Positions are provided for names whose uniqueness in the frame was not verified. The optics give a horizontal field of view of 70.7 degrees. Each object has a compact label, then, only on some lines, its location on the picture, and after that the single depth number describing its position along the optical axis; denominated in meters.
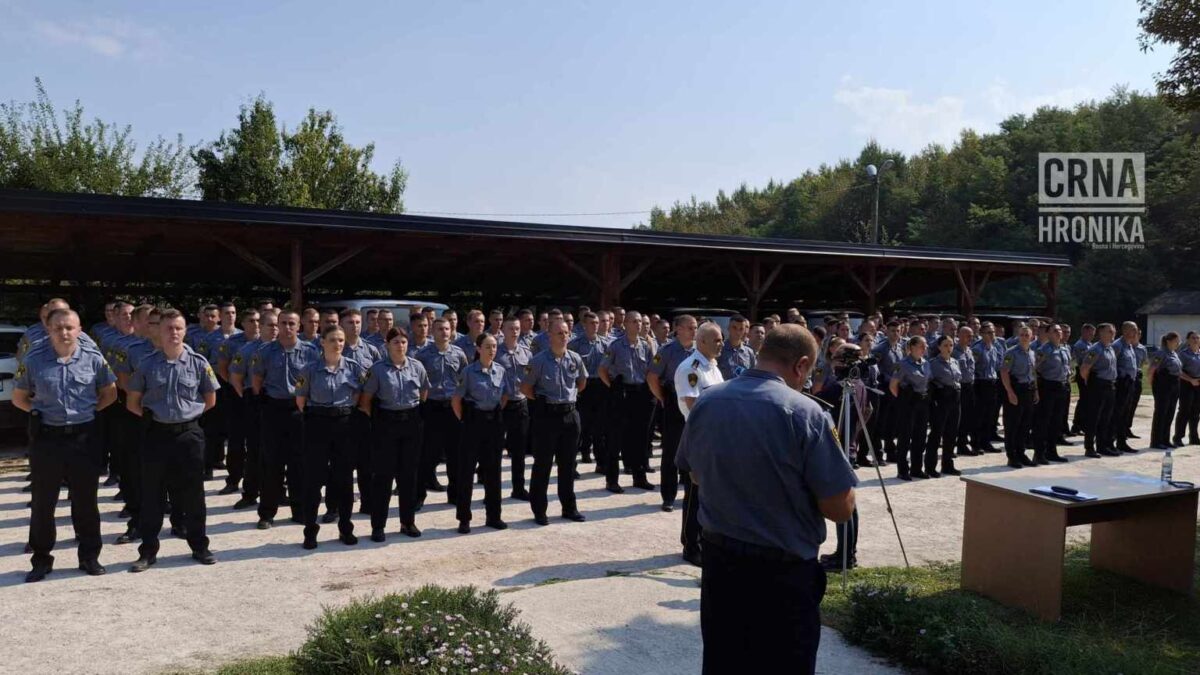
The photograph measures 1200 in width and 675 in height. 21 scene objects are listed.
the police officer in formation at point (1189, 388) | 13.70
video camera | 6.20
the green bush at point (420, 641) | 3.80
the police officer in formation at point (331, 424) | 7.03
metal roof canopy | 12.84
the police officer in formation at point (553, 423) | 7.87
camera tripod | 5.89
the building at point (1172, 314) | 38.84
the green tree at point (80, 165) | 26.64
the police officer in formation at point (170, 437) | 6.33
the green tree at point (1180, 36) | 8.22
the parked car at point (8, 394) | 11.10
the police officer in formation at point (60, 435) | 6.05
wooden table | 5.43
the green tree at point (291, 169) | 30.08
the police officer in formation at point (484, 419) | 7.61
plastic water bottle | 6.17
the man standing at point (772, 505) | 3.15
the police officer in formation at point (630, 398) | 9.58
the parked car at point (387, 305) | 14.01
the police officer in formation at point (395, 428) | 7.14
